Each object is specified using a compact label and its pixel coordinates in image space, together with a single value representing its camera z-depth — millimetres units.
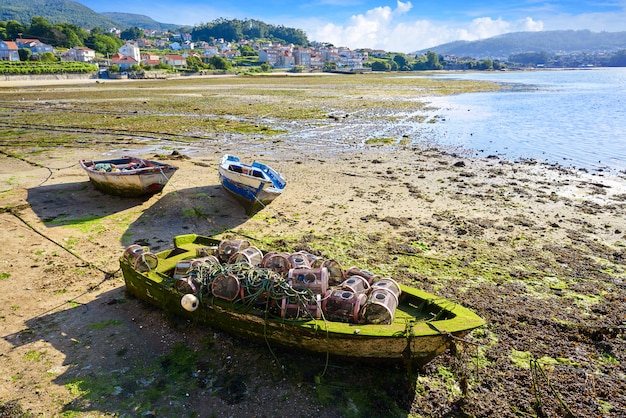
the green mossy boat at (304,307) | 5820
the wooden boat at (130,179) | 12992
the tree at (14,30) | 125500
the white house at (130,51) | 127625
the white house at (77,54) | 111644
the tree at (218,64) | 116000
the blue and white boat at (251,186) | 12320
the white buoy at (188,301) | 6652
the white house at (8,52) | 99812
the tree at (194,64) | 107038
